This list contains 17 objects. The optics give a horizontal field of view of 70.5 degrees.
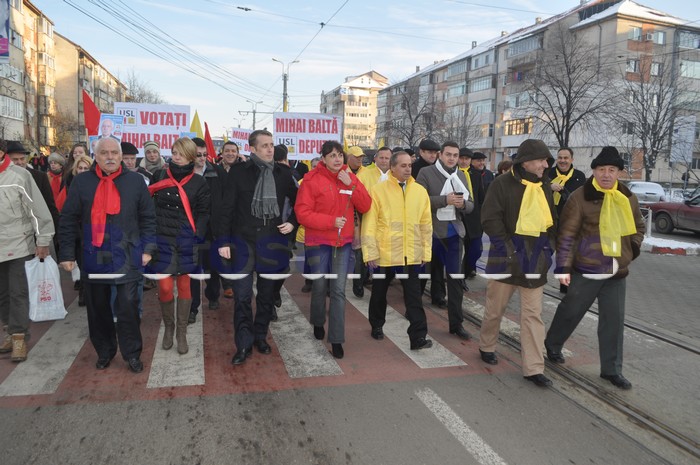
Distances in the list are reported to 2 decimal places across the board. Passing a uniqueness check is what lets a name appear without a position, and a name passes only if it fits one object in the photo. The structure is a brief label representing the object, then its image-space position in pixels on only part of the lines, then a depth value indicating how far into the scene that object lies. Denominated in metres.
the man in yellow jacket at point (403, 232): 4.88
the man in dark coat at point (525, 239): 4.37
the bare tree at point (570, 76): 29.67
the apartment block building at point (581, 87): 32.41
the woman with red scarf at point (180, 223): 4.76
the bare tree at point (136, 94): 56.22
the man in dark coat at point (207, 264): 5.96
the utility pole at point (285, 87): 29.95
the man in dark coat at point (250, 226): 4.73
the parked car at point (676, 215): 15.92
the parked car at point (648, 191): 26.09
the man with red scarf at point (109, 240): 4.29
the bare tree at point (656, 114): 32.16
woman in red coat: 4.75
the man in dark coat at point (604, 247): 4.35
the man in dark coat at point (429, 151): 6.19
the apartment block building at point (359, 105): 118.44
